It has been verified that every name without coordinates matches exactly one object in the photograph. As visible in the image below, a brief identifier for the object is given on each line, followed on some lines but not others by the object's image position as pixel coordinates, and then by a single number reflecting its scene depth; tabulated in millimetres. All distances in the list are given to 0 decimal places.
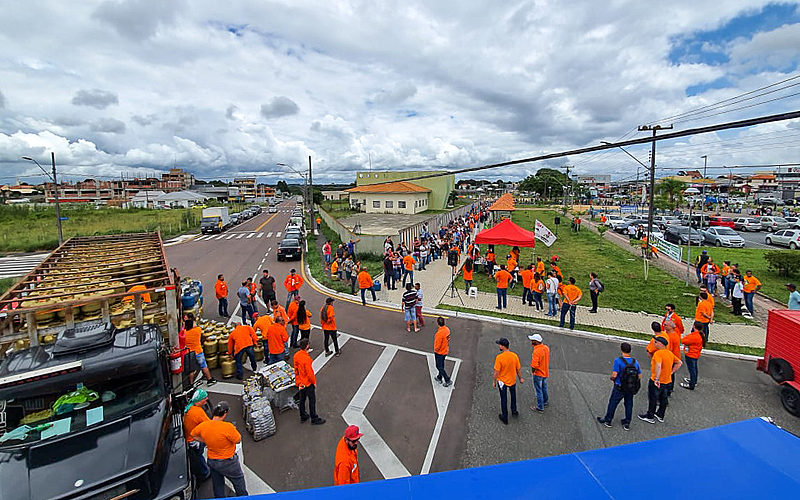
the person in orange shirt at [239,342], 8367
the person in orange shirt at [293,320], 10266
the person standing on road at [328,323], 9555
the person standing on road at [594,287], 12720
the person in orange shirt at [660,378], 6680
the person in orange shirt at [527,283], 14078
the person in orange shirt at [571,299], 11250
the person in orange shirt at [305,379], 6762
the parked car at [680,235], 30156
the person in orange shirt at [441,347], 8023
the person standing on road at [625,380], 6512
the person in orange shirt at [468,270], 15227
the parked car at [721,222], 39669
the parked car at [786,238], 26484
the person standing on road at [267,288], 13392
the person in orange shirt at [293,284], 13047
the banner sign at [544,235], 16250
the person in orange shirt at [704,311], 9328
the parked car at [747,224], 37844
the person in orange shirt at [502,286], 13281
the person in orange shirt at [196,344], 8094
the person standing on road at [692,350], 7727
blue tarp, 2838
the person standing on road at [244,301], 12016
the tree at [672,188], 63250
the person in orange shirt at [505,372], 6891
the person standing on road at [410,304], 11359
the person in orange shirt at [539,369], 7029
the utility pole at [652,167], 22438
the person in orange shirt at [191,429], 5438
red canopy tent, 16562
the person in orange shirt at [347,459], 4551
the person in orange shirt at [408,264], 15945
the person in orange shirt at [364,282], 14047
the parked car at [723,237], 28312
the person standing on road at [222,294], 13172
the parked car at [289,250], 24266
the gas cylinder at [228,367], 8758
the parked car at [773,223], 36819
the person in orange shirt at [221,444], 4992
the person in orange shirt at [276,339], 8344
